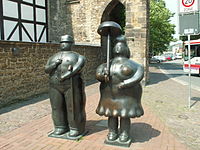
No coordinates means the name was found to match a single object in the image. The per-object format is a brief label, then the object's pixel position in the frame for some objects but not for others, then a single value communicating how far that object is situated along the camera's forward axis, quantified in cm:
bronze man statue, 366
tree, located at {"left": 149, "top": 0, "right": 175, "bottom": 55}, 2881
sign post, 637
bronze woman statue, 331
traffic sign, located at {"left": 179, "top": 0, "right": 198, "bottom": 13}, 635
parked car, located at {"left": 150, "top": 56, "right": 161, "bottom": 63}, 4104
